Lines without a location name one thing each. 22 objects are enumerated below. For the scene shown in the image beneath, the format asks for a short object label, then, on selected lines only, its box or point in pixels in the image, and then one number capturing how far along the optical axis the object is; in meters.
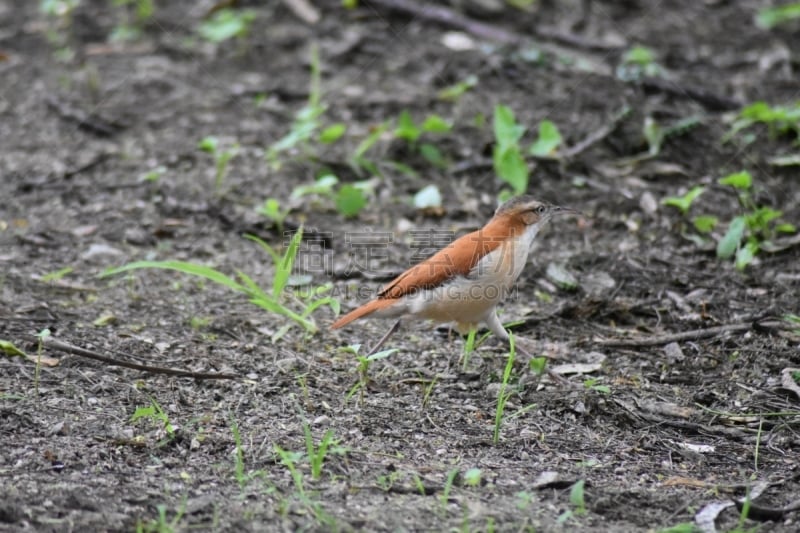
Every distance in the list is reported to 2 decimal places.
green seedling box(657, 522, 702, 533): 6.94
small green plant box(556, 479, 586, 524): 7.33
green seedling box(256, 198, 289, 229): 12.96
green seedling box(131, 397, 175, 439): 8.32
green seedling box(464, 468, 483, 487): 7.65
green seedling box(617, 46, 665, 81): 16.62
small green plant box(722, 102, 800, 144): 14.60
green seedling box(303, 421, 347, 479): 7.66
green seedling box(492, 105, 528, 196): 13.76
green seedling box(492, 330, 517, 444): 8.61
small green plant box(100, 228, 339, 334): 9.51
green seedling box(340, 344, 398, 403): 8.94
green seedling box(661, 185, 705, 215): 12.77
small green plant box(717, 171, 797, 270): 12.16
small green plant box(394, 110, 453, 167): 14.73
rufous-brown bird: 9.95
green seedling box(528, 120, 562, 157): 14.06
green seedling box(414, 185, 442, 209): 13.49
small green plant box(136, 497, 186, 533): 6.72
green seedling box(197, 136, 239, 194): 14.00
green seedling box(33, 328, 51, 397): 8.88
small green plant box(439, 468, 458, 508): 7.36
